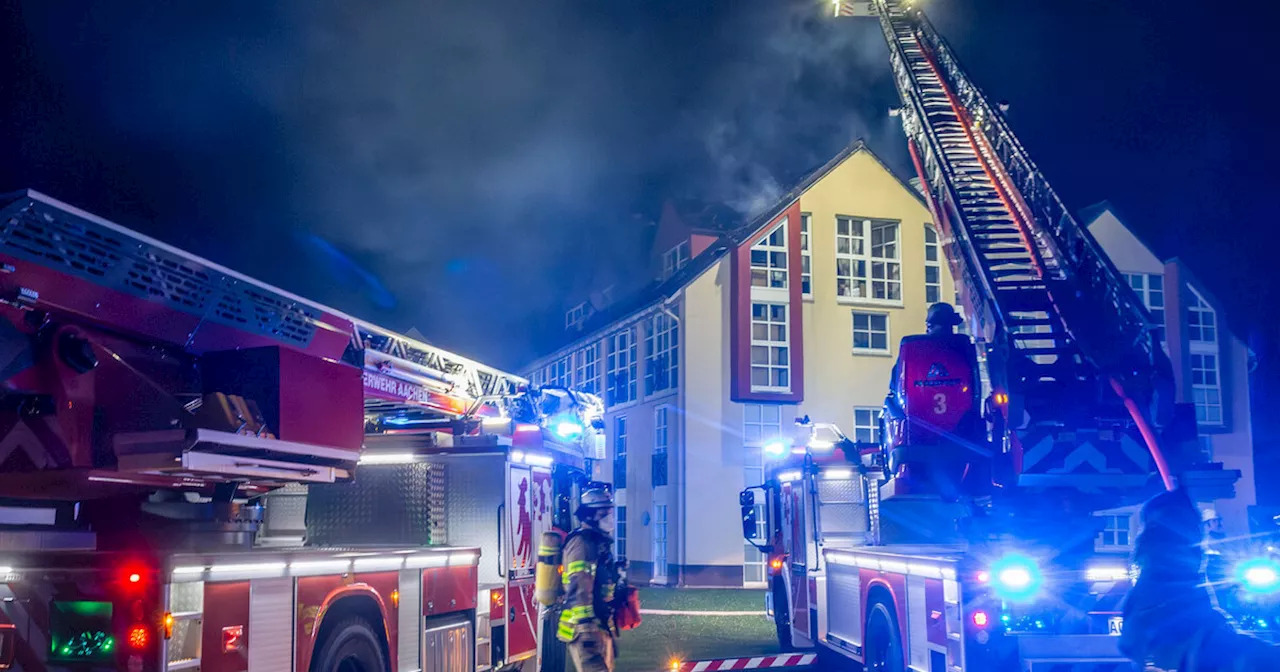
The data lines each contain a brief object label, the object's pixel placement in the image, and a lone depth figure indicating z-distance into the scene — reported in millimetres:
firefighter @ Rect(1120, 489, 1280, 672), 4340
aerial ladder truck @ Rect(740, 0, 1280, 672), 7594
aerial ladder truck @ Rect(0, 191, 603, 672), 5441
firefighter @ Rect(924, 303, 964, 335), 9711
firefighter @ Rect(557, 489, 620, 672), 7316
